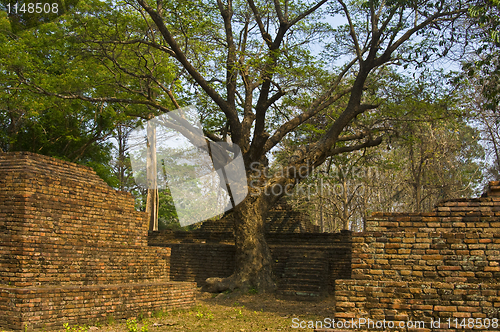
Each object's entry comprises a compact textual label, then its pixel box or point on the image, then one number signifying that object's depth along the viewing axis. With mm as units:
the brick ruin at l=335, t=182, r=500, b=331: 5078
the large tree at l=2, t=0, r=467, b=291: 10852
